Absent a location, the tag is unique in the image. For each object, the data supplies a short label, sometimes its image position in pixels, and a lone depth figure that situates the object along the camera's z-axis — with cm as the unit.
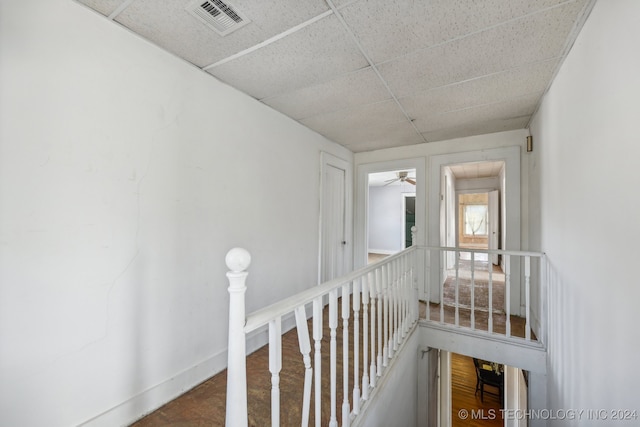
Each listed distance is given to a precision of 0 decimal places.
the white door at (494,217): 625
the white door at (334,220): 345
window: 909
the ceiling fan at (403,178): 614
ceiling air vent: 137
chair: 512
